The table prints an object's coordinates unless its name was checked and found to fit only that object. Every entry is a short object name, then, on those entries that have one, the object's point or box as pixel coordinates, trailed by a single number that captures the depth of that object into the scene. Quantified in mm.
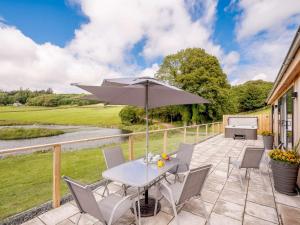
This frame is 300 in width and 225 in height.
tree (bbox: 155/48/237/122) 17391
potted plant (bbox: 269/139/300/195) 3219
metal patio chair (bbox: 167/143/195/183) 3670
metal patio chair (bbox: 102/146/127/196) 3363
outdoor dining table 2410
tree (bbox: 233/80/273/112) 34312
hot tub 10727
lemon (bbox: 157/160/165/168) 2979
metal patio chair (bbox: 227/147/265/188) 3913
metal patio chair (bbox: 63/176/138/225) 1777
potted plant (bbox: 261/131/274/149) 7766
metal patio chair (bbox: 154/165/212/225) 2196
